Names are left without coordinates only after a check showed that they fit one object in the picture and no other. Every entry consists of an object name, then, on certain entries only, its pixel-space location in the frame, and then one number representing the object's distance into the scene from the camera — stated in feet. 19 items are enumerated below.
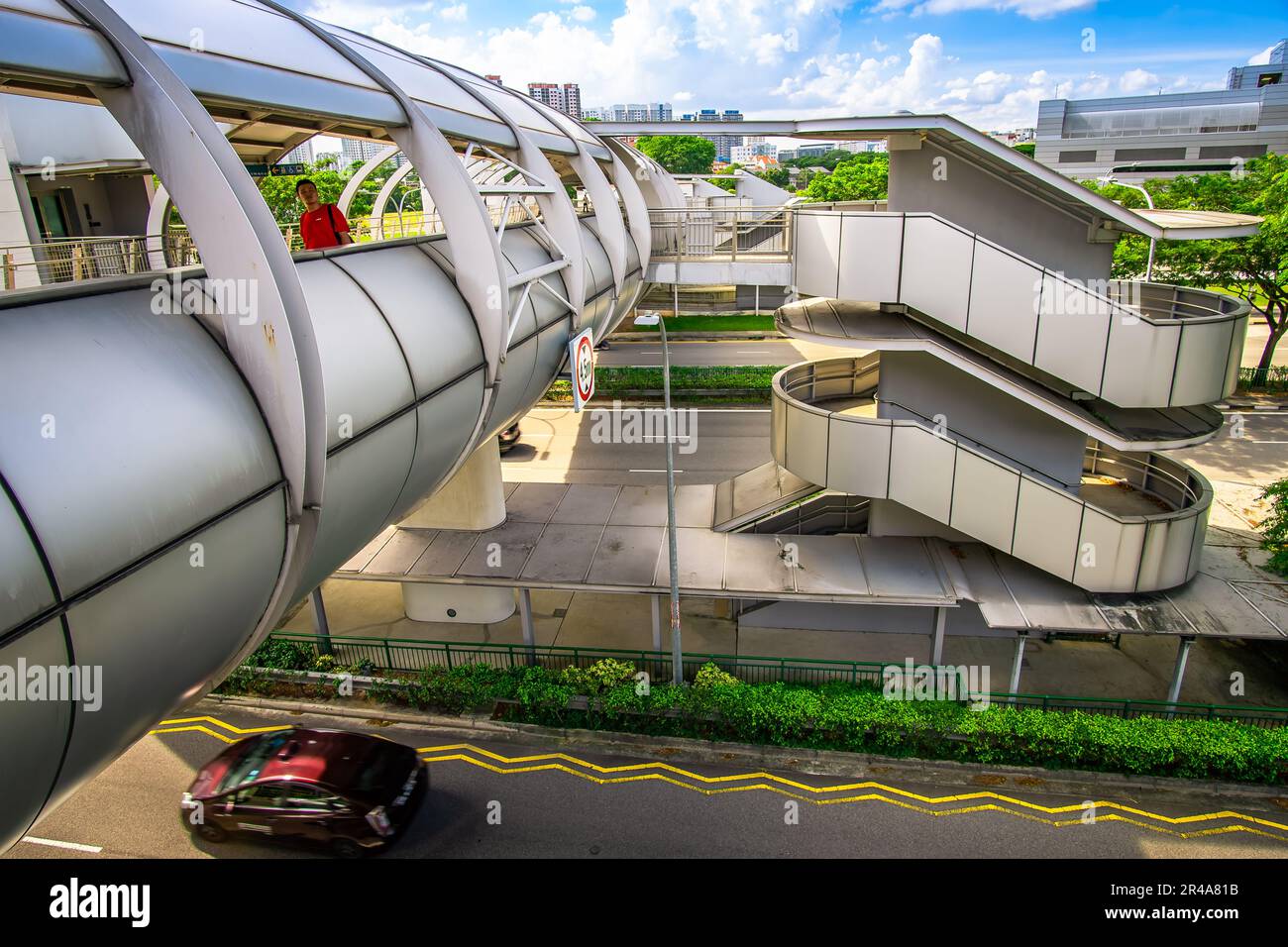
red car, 41.47
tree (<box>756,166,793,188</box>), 487.16
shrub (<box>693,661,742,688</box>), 51.04
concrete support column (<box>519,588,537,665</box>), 55.31
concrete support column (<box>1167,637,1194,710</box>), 48.26
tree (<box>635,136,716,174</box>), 469.04
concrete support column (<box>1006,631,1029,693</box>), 49.47
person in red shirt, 32.86
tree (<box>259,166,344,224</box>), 161.68
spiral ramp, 44.24
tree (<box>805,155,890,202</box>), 201.67
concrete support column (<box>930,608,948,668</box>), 51.98
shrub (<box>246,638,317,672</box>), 57.21
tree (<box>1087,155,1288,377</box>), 99.50
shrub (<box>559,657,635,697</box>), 52.31
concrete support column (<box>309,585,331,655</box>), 57.16
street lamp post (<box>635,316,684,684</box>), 48.46
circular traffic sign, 41.86
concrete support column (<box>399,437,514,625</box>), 59.00
